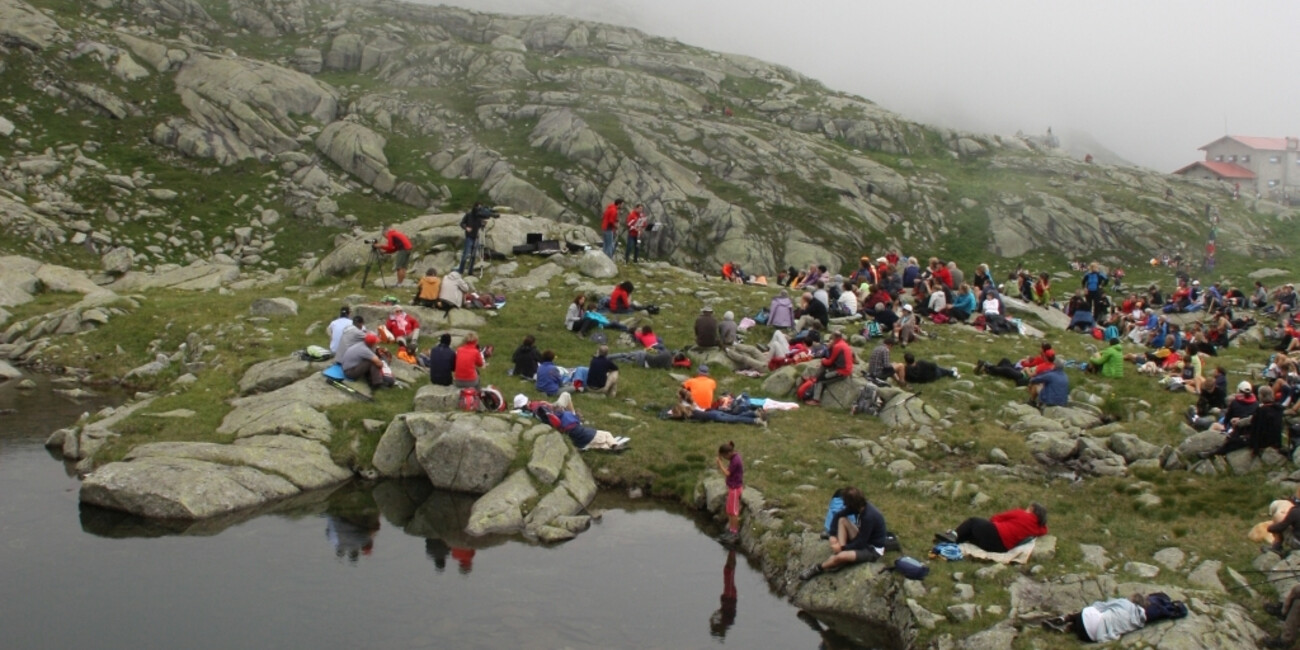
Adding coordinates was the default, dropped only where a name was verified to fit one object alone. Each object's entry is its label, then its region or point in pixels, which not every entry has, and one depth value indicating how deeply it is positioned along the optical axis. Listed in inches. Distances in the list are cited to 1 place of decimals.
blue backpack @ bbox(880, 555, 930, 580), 741.3
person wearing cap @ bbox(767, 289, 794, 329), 1536.7
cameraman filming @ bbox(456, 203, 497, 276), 1712.6
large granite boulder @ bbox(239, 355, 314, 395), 1147.9
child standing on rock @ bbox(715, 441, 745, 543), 889.5
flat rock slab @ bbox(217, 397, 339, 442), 1016.9
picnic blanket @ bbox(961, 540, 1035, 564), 761.6
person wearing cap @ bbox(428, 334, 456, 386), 1154.0
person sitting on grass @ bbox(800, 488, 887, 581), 769.6
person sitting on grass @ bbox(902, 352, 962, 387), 1282.0
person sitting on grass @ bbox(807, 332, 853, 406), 1206.9
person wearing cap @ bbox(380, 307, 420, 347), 1351.0
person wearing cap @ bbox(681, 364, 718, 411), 1170.6
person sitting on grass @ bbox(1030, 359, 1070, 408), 1189.7
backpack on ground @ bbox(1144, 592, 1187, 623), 649.6
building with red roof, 6092.5
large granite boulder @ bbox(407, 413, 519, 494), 974.4
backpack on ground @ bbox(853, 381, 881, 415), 1185.4
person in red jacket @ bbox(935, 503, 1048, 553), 783.7
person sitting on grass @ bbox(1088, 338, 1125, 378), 1331.2
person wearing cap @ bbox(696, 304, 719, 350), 1387.8
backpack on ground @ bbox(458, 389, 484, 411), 1081.4
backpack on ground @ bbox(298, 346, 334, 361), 1205.1
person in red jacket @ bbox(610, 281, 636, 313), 1578.5
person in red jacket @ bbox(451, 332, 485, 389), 1134.4
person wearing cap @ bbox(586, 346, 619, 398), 1224.2
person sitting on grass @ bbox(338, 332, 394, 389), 1143.0
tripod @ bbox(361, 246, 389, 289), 1726.1
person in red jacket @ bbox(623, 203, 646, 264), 1991.9
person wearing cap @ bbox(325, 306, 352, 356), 1211.2
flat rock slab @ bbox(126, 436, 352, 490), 930.7
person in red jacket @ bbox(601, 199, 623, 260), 1889.8
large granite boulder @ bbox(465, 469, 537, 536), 883.4
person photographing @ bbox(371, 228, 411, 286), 1716.3
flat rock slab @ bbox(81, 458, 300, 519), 853.2
